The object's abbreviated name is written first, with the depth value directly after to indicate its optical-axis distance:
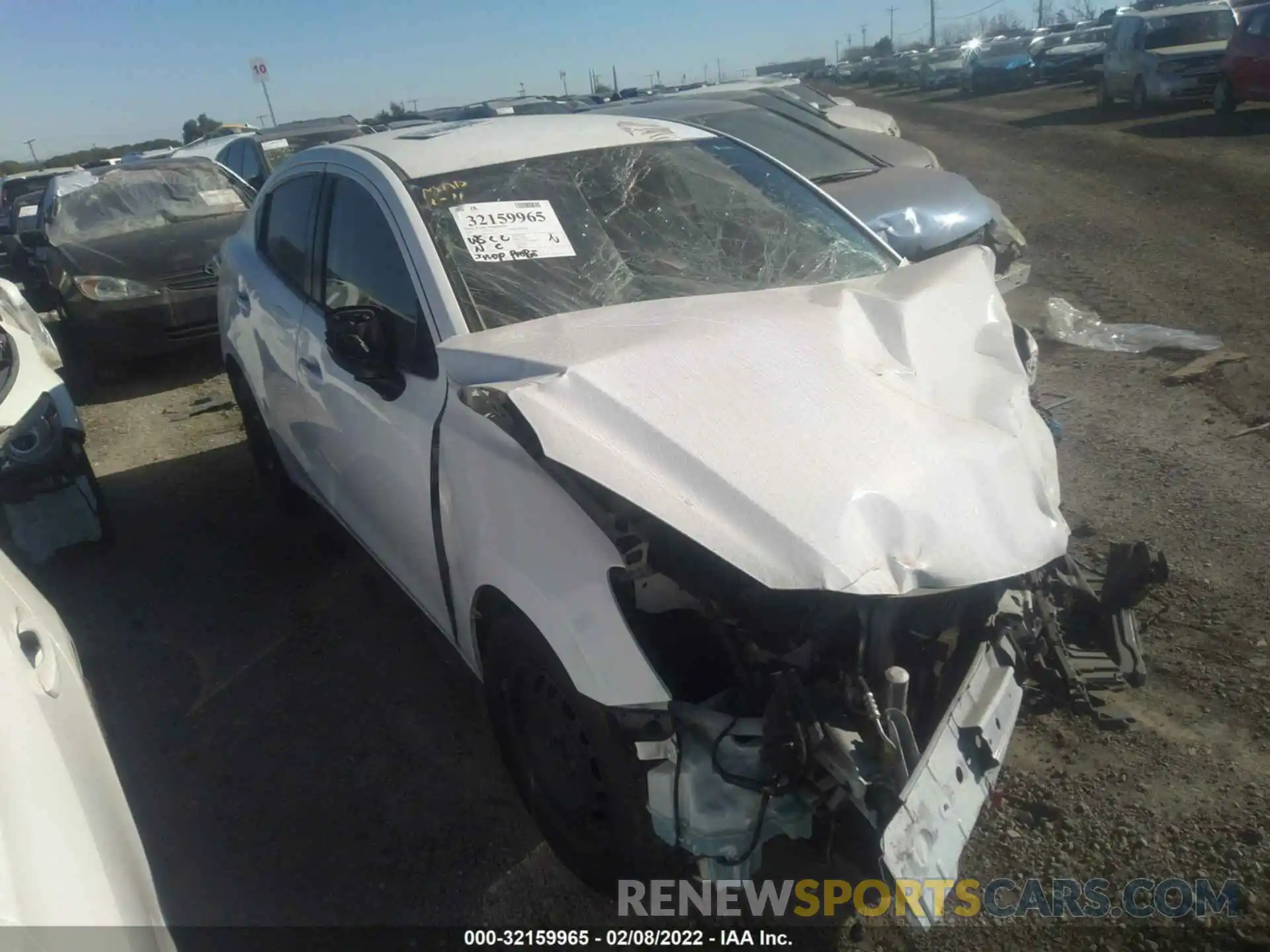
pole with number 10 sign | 21.34
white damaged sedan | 1.96
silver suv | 15.95
